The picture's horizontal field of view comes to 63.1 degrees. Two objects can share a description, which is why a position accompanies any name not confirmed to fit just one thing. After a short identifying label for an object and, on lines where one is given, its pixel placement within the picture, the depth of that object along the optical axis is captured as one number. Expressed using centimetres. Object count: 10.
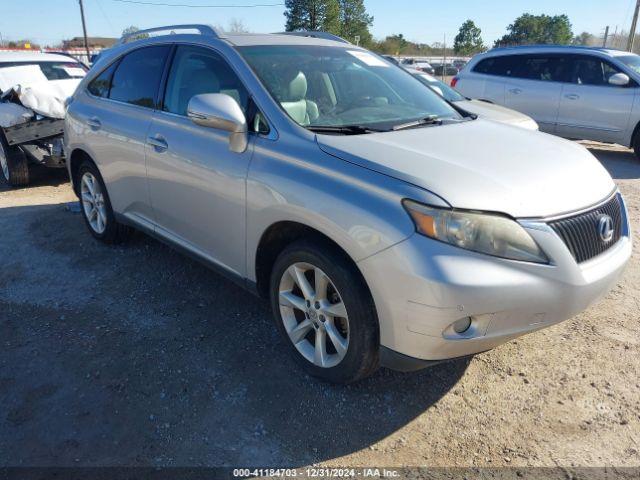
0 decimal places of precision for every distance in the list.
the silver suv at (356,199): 218
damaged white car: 644
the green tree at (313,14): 5388
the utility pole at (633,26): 2719
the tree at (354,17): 6481
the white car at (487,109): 618
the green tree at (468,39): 8481
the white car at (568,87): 825
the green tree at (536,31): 7456
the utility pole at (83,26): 3734
